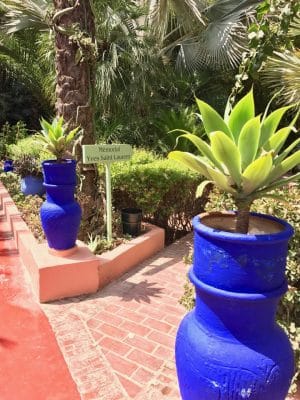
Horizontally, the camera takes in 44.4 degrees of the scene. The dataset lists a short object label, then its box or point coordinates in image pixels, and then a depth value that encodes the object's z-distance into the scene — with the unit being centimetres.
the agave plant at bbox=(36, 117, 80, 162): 379
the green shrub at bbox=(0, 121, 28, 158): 1123
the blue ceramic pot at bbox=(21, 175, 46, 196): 702
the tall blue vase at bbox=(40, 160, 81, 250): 362
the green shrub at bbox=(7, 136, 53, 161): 809
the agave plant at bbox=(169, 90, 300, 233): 139
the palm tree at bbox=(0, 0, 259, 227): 453
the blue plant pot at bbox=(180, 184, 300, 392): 233
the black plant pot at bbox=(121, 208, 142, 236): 491
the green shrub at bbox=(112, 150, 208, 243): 518
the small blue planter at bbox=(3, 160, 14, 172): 873
